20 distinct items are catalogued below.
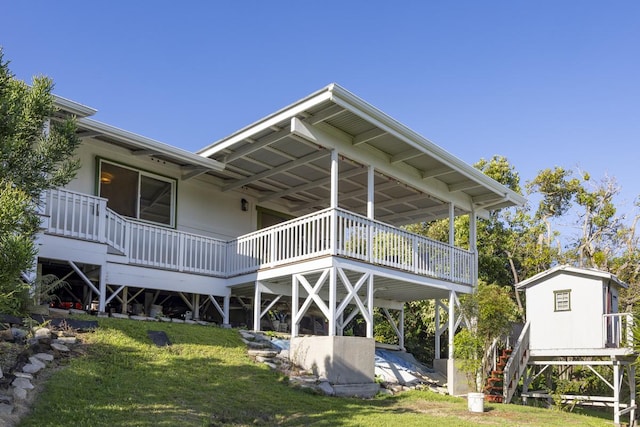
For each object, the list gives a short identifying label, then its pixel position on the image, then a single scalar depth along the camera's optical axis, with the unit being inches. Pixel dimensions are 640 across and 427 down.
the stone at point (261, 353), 476.7
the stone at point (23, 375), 312.4
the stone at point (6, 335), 364.8
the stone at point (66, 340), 381.7
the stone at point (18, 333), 370.6
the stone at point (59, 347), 365.7
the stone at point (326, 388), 440.5
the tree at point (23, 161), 251.3
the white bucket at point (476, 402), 448.5
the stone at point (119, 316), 499.1
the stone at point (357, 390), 455.8
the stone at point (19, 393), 289.1
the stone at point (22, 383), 299.9
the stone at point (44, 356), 347.4
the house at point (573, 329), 600.4
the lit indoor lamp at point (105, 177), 576.4
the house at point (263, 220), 502.9
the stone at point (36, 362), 335.0
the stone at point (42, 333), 373.1
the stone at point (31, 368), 323.6
